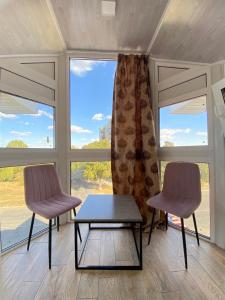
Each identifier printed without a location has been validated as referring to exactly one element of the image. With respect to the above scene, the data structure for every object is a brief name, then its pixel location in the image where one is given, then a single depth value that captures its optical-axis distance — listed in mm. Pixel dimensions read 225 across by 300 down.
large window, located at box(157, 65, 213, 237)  2523
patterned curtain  2857
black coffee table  1864
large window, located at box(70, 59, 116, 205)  3078
